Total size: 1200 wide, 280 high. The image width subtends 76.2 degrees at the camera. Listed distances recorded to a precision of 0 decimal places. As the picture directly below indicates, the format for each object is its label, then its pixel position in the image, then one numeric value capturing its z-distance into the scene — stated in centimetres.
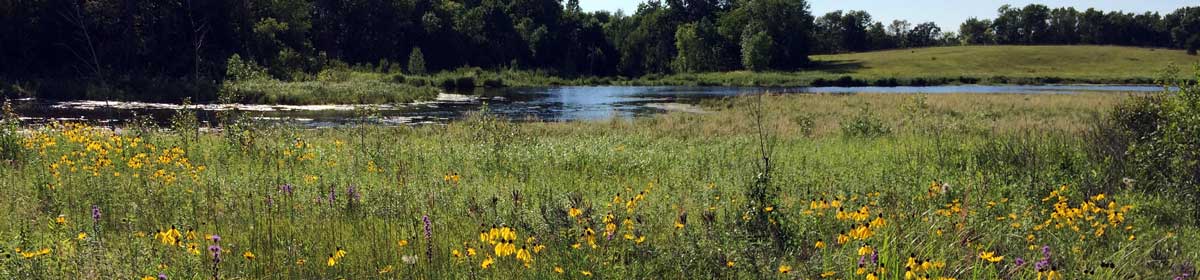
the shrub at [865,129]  1748
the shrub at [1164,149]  746
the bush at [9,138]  958
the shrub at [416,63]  8144
